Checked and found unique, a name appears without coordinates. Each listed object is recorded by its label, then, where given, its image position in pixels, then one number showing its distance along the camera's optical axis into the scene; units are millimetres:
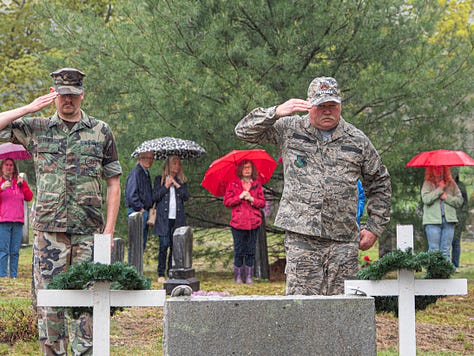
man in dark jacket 19880
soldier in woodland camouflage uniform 8270
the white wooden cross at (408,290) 7024
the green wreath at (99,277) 6749
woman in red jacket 19900
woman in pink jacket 20803
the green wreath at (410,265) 6922
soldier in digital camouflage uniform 8395
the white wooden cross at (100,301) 6832
